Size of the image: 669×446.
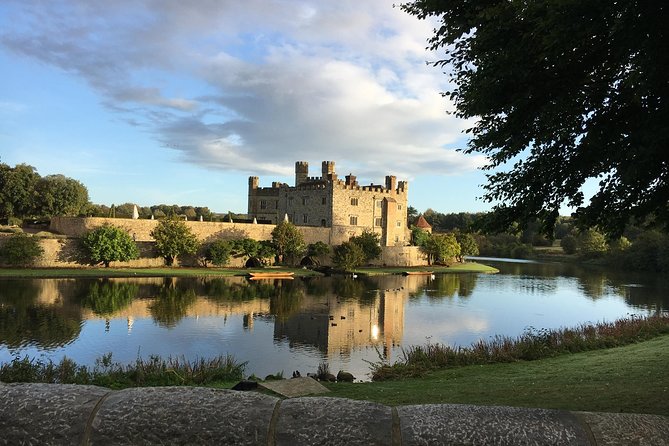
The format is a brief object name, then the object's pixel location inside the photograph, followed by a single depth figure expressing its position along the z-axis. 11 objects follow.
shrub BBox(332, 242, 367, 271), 56.50
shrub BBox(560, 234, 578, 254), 94.81
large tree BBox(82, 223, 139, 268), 44.84
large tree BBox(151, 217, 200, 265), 49.72
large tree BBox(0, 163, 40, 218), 52.81
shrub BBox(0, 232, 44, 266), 40.66
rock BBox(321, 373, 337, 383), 13.20
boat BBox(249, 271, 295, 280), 46.50
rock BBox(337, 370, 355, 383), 13.56
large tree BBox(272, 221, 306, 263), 57.34
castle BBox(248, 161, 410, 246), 64.81
